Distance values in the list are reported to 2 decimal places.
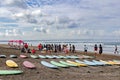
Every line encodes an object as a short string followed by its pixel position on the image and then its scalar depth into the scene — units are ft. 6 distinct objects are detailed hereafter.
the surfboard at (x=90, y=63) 28.35
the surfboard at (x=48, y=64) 25.20
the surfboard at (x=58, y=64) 26.05
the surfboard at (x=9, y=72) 20.15
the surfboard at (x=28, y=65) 24.16
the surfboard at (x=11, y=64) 24.39
